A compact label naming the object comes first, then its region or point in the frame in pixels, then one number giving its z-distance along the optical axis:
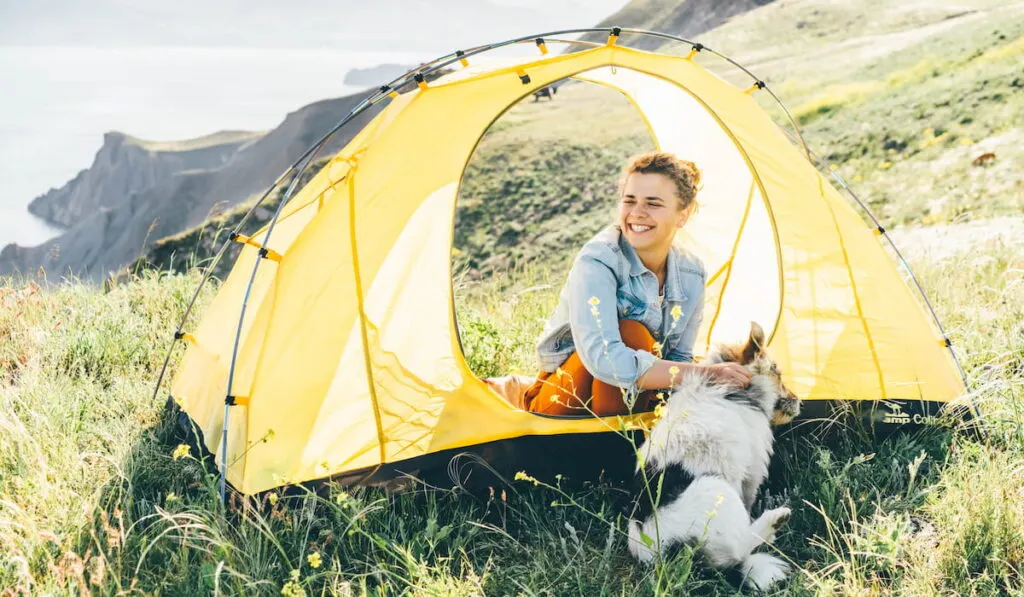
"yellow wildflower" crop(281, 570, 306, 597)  2.28
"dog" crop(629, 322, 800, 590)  2.51
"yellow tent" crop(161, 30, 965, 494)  3.15
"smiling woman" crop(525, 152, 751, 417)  2.96
